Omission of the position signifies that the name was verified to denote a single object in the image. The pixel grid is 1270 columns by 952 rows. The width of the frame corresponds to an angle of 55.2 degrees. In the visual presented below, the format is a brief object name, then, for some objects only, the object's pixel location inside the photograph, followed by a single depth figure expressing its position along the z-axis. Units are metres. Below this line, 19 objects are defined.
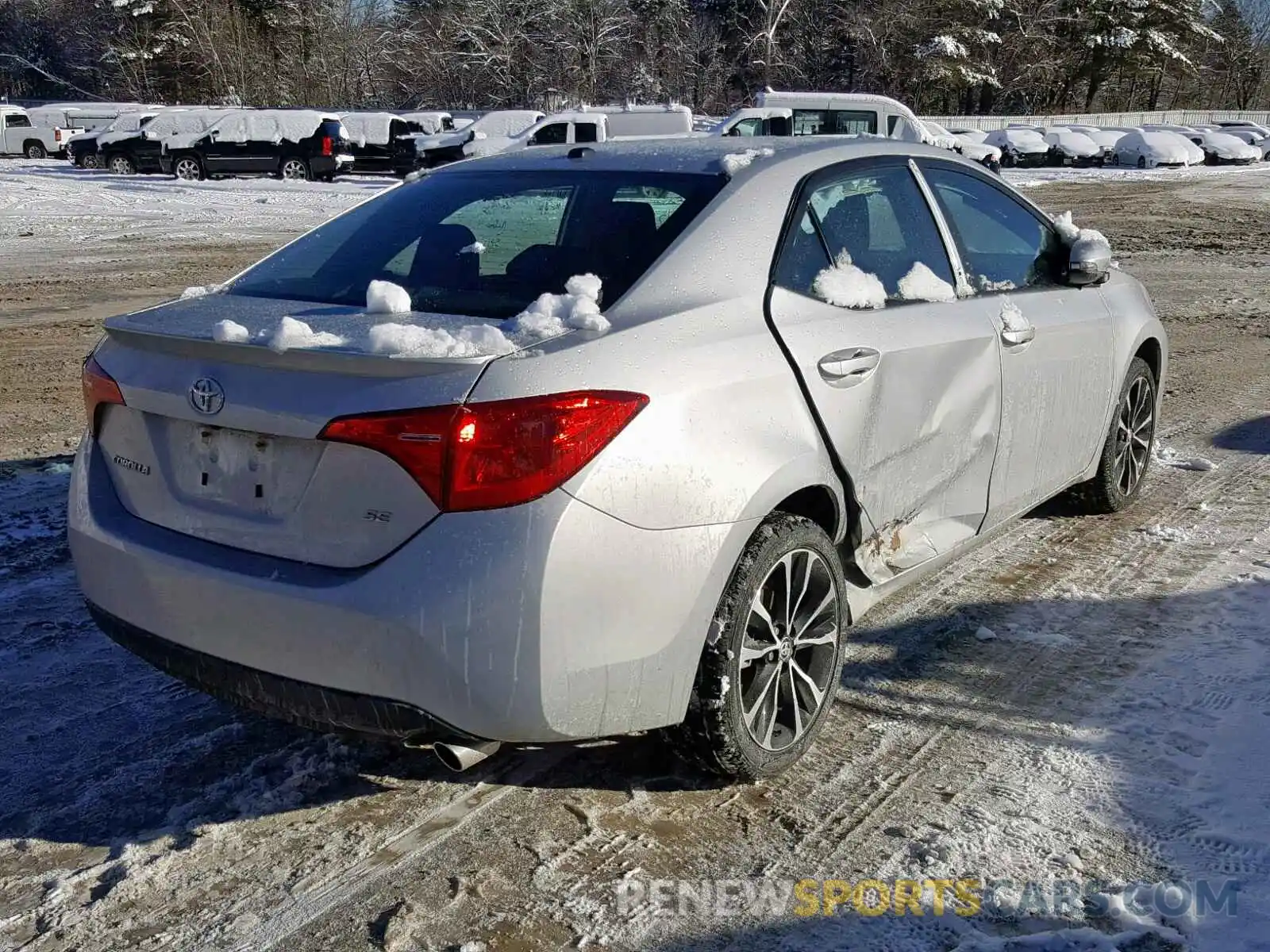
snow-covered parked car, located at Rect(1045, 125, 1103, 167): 37.34
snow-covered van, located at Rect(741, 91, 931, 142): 22.43
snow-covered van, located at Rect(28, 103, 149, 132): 41.62
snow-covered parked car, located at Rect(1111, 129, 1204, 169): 36.94
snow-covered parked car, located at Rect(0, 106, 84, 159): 40.81
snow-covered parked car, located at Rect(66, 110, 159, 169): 31.22
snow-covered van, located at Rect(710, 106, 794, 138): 21.64
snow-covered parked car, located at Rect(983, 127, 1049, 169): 36.84
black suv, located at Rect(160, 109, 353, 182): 28.95
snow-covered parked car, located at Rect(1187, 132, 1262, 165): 39.62
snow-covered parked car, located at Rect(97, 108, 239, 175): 29.58
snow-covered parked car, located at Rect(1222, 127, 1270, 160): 42.40
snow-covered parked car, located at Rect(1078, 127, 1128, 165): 37.69
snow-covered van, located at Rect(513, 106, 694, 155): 24.22
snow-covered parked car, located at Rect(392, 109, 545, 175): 27.61
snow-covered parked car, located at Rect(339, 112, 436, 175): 30.86
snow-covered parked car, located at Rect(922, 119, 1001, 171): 28.54
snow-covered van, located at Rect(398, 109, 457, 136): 32.47
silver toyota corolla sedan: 2.61
